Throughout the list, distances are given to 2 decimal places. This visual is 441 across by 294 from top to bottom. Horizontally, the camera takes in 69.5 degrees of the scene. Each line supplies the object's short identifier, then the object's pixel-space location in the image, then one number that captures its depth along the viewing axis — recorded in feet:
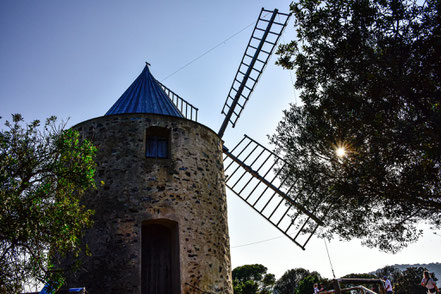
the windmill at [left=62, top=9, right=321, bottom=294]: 19.19
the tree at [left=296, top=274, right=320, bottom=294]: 81.21
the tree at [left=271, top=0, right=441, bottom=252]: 15.72
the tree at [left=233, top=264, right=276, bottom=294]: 109.29
